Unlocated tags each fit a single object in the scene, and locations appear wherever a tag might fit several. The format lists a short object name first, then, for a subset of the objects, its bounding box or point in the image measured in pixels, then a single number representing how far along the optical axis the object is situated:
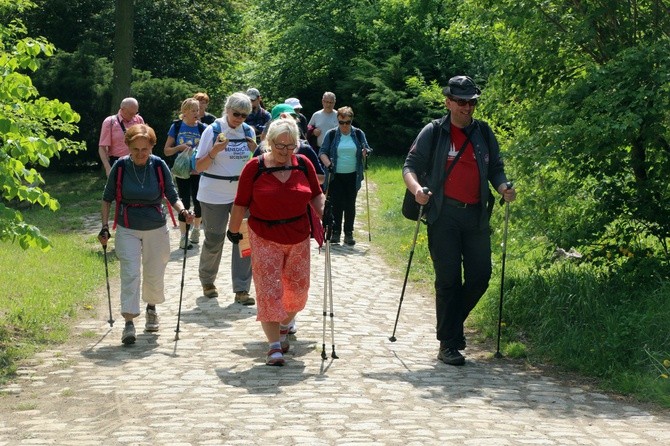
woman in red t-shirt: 9.34
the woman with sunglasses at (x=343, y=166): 16.39
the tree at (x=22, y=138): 9.02
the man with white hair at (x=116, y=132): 14.52
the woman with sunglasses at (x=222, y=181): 11.92
